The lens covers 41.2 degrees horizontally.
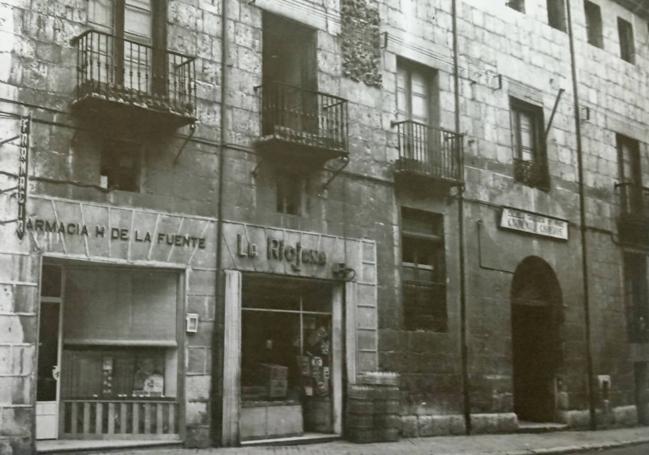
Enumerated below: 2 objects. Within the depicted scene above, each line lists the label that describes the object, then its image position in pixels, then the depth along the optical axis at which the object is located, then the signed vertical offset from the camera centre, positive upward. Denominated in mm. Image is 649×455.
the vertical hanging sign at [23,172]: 12038 +2615
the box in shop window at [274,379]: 14914 -352
